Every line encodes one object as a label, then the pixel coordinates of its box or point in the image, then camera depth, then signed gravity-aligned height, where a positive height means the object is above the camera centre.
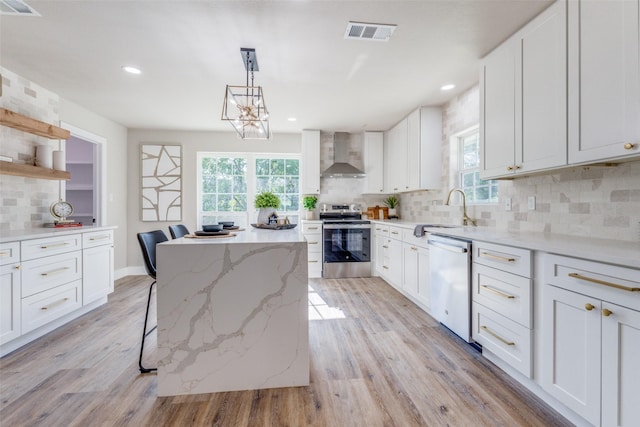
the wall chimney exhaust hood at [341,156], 4.96 +1.03
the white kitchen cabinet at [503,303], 1.67 -0.60
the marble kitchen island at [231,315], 1.66 -0.63
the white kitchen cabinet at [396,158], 4.23 +0.87
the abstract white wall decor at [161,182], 4.82 +0.50
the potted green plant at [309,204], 4.87 +0.13
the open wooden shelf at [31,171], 2.55 +0.39
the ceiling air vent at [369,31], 2.06 +1.38
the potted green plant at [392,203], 5.01 +0.15
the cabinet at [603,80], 1.39 +0.72
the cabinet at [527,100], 1.79 +0.83
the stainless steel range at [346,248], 4.51 -0.59
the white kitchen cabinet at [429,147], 3.72 +0.86
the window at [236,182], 5.05 +0.53
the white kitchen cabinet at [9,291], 2.08 -0.62
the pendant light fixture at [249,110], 2.36 +0.88
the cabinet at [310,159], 4.91 +0.92
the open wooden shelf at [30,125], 2.53 +0.84
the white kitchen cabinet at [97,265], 2.94 -0.61
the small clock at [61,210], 3.11 +0.00
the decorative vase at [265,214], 2.83 -0.03
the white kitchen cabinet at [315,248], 4.56 -0.60
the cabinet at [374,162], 5.00 +0.89
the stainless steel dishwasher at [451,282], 2.21 -0.61
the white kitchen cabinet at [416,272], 2.96 -0.69
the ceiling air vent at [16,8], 1.85 +1.38
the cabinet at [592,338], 1.16 -0.59
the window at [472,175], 2.96 +0.43
